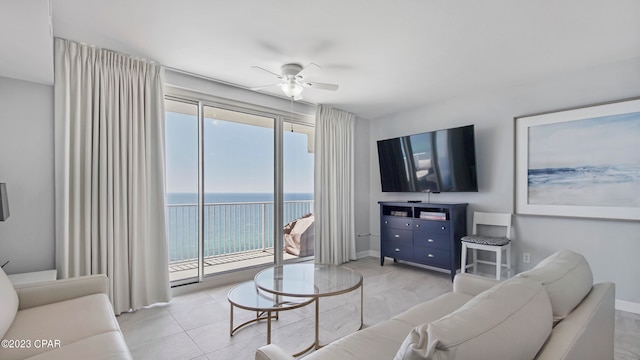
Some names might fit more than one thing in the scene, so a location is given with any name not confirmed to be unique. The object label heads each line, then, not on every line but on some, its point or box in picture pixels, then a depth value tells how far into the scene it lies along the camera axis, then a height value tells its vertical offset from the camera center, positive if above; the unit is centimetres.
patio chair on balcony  450 -91
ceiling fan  294 +103
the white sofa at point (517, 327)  72 -45
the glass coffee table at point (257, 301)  202 -92
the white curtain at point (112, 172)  246 +6
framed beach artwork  280 +17
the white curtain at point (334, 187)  436 -14
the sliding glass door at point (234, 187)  339 -12
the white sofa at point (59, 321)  132 -78
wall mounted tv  372 +23
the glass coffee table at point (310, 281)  215 -86
